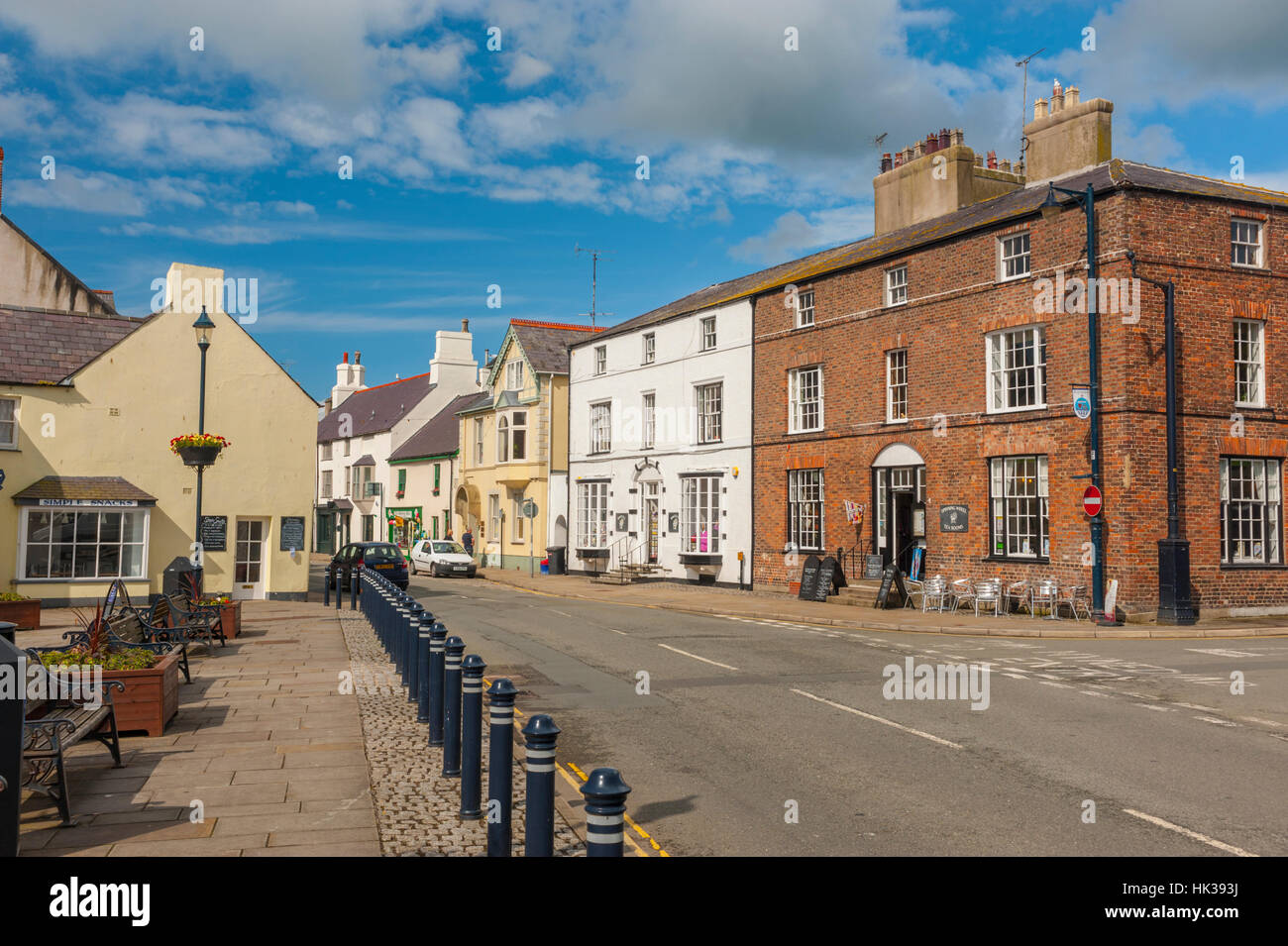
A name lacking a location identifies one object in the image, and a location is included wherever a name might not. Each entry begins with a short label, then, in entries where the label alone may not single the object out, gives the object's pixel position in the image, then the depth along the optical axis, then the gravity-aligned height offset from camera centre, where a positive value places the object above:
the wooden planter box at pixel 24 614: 18.41 -1.89
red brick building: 20.47 +2.89
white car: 39.19 -1.84
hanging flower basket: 20.55 +1.25
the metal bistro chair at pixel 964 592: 23.00 -1.78
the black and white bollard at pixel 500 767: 5.96 -1.52
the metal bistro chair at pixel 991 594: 22.06 -1.74
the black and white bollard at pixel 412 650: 10.95 -1.52
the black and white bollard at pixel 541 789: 5.12 -1.40
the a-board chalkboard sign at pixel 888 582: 23.81 -1.60
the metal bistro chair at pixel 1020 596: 21.66 -1.75
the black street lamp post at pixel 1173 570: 19.95 -1.08
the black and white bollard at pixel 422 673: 10.09 -1.58
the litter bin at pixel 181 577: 17.86 -1.21
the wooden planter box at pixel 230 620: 17.52 -1.86
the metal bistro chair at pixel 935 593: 23.00 -1.80
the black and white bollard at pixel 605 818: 4.29 -1.27
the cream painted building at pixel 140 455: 23.44 +1.34
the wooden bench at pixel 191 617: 14.95 -1.64
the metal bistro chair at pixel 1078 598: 20.72 -1.71
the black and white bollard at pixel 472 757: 6.91 -1.65
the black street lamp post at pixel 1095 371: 20.14 +2.82
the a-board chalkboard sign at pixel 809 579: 26.42 -1.71
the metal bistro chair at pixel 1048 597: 20.94 -1.72
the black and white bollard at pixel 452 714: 7.95 -1.56
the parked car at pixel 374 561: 29.58 -1.45
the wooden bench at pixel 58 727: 6.58 -1.57
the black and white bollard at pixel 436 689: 9.05 -1.58
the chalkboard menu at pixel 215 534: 25.38 -0.58
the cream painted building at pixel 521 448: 41.28 +2.66
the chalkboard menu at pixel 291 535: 26.50 -0.62
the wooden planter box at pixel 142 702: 9.27 -1.72
